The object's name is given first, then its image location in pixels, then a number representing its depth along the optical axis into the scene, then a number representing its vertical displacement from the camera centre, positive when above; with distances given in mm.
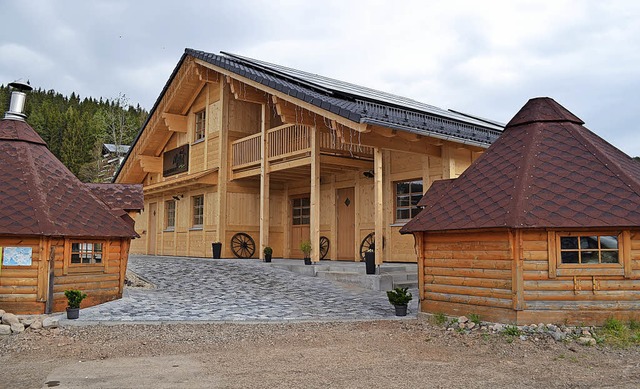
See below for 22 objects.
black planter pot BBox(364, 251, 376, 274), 11672 -507
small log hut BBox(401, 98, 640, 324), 6957 +44
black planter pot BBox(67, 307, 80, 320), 8023 -1096
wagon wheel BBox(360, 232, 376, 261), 14945 -120
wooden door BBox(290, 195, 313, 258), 17641 +561
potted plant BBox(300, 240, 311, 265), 13827 -260
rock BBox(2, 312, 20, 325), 7592 -1121
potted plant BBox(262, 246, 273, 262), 15367 -427
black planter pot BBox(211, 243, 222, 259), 16844 -306
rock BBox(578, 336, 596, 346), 6426 -1243
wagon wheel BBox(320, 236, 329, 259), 16562 -221
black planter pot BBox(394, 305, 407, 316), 8523 -1132
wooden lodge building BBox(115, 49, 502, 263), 12703 +2264
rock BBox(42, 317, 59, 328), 7674 -1190
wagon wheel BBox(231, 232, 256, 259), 17516 -194
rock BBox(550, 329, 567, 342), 6648 -1213
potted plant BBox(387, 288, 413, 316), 8508 -992
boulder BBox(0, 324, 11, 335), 7375 -1237
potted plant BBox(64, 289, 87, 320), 8039 -943
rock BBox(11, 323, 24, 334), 7465 -1226
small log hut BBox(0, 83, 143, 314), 8258 +160
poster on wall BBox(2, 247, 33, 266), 8234 -247
